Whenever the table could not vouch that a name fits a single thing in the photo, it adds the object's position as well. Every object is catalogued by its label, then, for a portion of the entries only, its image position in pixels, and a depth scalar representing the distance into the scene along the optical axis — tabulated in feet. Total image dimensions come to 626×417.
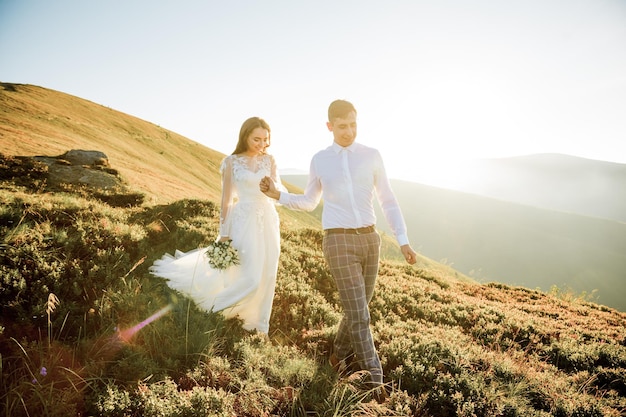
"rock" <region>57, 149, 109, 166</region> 48.51
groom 14.38
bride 20.59
